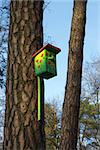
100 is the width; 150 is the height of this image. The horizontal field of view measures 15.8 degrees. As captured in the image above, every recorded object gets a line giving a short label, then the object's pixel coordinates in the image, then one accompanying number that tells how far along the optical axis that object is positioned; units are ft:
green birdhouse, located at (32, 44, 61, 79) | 9.52
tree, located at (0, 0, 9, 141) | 44.55
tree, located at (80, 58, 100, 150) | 109.83
